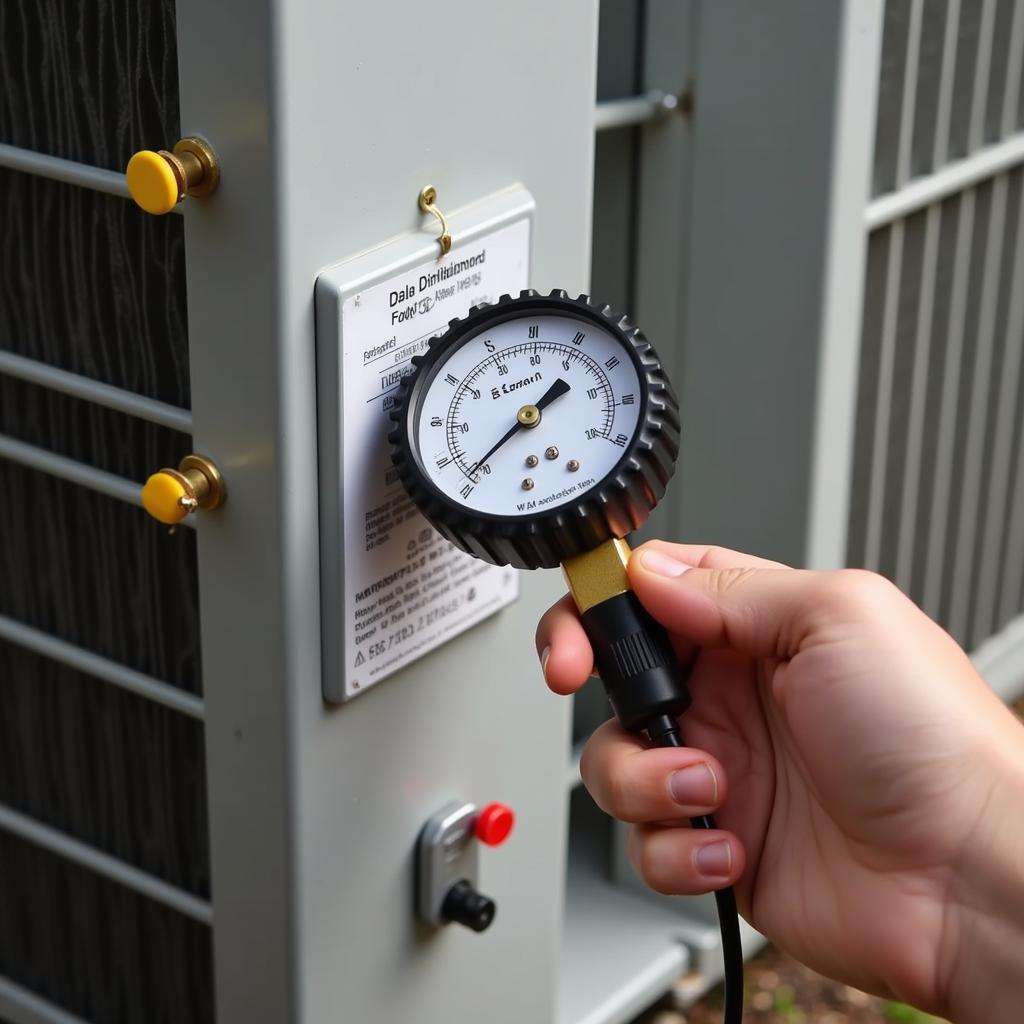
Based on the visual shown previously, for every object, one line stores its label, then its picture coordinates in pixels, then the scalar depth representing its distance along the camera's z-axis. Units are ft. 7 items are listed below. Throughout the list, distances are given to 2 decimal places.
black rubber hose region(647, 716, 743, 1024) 2.13
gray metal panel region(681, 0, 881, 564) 2.90
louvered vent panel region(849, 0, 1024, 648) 3.20
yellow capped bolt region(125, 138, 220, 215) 2.06
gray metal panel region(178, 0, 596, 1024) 2.08
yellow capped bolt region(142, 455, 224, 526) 2.17
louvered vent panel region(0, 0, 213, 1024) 2.24
